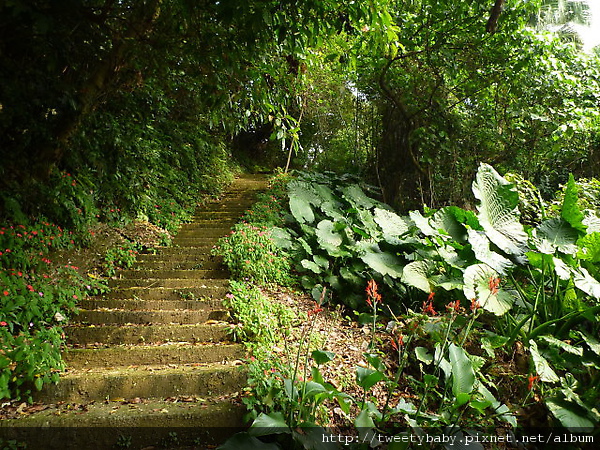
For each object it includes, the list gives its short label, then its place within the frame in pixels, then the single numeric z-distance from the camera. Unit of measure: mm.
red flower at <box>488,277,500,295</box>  2006
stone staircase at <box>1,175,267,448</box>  2150
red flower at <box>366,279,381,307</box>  2126
